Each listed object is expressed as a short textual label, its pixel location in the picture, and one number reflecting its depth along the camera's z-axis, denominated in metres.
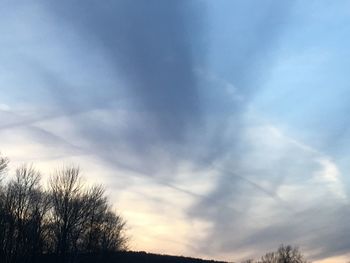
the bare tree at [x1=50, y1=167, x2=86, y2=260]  81.31
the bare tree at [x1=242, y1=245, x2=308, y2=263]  128.25
